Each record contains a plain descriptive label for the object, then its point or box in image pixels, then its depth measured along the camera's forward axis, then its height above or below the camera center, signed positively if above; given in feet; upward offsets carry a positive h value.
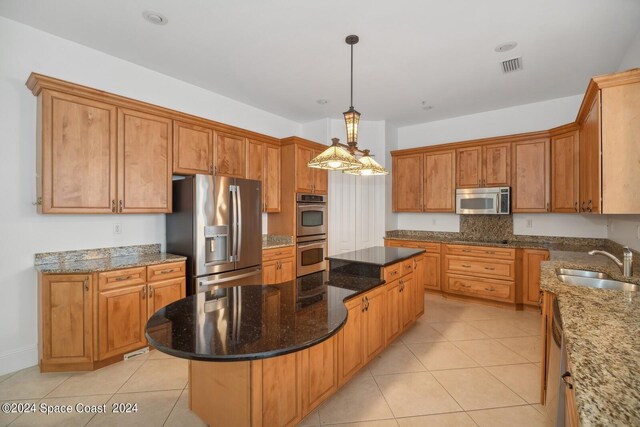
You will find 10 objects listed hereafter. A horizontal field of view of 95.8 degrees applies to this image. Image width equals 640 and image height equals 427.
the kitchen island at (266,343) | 4.03 -1.81
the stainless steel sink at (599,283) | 6.63 -1.73
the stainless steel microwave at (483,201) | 14.16 +0.64
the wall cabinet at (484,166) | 14.34 +2.45
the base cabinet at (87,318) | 7.91 -2.95
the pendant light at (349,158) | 6.91 +1.39
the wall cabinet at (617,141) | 6.06 +1.56
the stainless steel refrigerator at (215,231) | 10.17 -0.63
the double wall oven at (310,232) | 14.20 -0.96
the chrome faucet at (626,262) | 6.97 -1.20
